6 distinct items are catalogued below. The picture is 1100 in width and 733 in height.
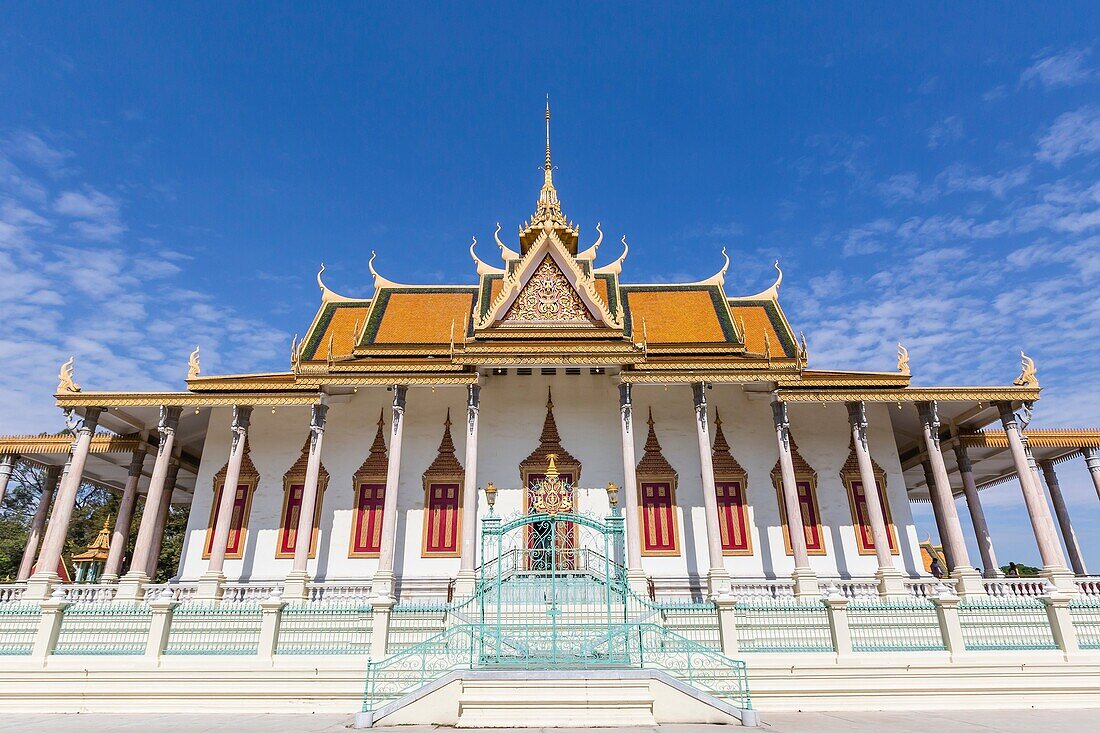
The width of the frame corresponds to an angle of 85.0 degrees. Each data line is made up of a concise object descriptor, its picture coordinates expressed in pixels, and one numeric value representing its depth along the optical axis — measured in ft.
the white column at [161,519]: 55.16
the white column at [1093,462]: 57.72
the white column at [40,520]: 61.11
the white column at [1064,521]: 60.18
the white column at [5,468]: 60.34
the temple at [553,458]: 48.78
